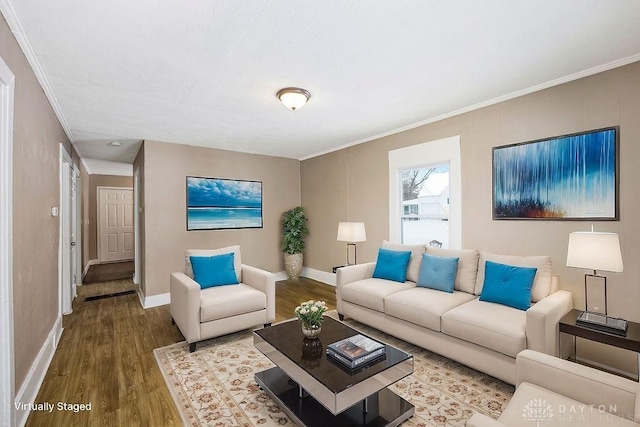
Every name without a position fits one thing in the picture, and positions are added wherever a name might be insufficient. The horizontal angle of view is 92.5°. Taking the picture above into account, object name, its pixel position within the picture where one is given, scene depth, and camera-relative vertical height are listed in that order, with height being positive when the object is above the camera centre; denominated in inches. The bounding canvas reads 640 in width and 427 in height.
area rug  80.5 -52.9
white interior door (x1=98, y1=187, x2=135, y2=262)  317.4 -9.1
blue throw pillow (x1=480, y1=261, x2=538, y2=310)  102.7 -25.2
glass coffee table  68.4 -40.2
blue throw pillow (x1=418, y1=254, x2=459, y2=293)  124.8 -24.9
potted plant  233.5 -20.3
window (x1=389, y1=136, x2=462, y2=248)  146.6 +10.3
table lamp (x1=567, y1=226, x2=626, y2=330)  84.0 -12.0
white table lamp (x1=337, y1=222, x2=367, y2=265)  172.2 -10.3
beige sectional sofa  87.9 -33.8
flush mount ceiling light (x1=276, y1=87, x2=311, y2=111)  113.9 +44.6
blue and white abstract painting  101.4 +12.7
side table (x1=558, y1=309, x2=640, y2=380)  76.1 -32.1
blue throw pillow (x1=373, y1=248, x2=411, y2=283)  142.0 -24.6
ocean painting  197.7 +7.7
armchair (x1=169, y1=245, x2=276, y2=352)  117.2 -36.5
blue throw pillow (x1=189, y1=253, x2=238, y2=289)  136.6 -25.3
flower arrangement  87.0 -28.2
